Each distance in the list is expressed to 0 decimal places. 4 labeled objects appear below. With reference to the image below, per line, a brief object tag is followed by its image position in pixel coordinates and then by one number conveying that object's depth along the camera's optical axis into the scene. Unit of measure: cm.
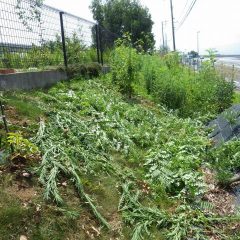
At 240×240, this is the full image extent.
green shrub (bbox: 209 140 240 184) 322
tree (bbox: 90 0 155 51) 2285
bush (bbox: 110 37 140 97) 675
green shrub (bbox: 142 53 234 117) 681
